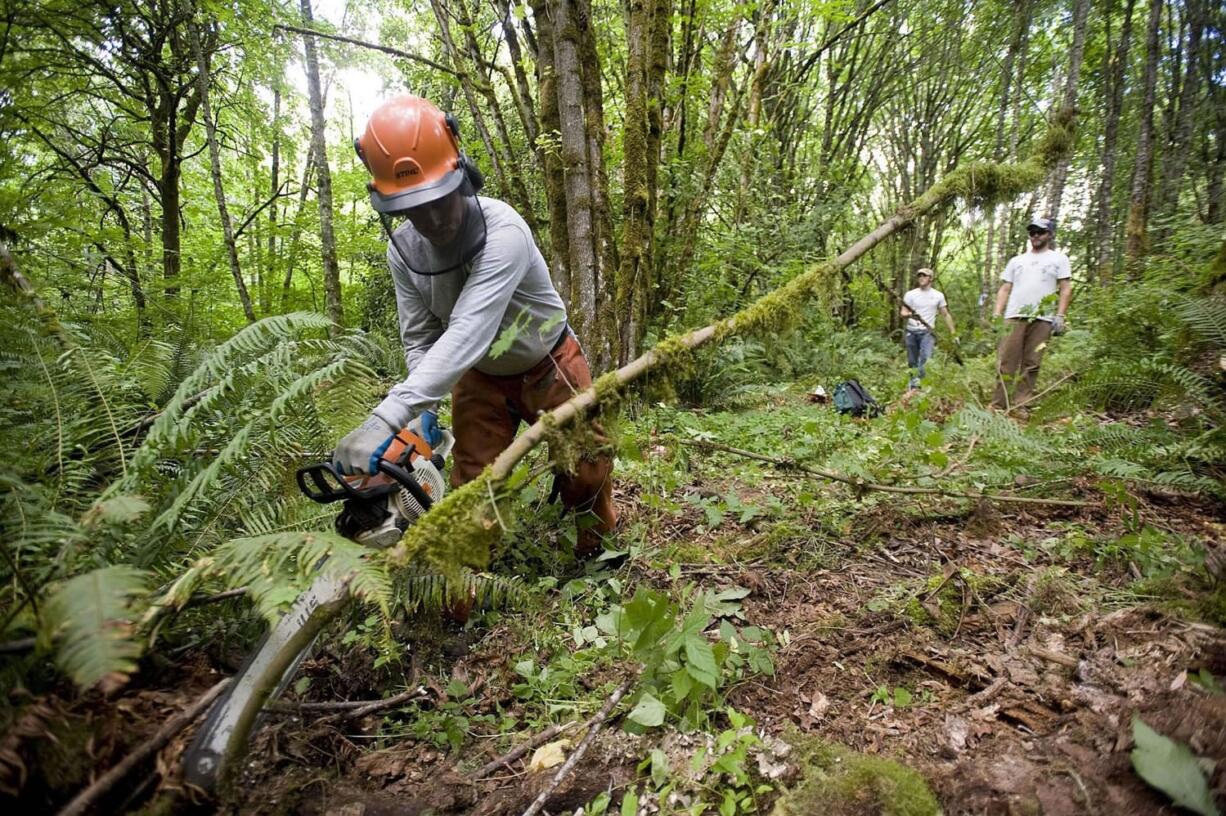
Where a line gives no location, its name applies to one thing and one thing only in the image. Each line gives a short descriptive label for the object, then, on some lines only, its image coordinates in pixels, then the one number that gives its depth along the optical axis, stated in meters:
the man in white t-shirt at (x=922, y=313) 7.83
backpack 5.60
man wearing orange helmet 2.02
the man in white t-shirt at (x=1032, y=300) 5.28
